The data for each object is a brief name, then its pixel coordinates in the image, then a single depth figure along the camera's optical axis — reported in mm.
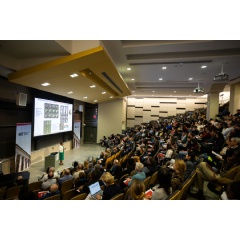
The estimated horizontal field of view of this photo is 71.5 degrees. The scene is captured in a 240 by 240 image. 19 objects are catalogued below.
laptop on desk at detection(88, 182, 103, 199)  2584
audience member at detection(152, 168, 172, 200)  2297
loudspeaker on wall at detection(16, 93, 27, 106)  6498
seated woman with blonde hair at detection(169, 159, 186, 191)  2831
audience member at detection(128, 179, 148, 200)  2062
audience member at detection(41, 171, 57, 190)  4035
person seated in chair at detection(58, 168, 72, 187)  4223
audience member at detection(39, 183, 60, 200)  3133
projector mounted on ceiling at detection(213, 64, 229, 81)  6112
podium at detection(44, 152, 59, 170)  7527
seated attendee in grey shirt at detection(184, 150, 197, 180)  3350
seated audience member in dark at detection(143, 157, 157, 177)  3854
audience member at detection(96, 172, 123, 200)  2537
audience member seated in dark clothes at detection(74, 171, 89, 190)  3772
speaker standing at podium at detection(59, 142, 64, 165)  8867
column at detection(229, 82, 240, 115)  10156
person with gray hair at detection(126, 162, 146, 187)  3152
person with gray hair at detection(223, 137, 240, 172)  3042
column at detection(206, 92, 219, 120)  12703
